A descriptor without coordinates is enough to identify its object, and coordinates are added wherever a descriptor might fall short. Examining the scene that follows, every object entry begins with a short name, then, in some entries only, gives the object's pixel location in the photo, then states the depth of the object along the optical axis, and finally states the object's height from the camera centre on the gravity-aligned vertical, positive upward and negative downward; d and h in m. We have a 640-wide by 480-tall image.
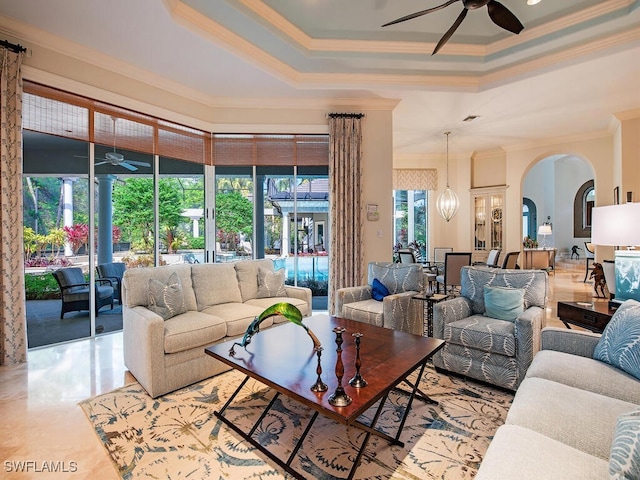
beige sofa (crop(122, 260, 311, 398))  2.50 -0.77
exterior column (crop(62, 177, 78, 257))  3.79 +0.39
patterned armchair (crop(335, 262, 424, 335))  3.25 -0.74
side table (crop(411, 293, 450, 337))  3.21 -0.67
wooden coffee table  1.58 -0.79
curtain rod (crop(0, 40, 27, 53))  3.07 +1.88
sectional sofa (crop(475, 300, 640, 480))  1.05 -0.80
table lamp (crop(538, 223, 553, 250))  10.63 +0.11
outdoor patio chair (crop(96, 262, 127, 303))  4.22 -0.50
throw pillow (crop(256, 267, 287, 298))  3.89 -0.60
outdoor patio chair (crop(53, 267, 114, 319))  3.85 -0.65
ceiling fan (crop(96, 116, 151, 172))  4.03 +1.00
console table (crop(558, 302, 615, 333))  2.41 -0.64
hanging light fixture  6.82 +0.67
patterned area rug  1.72 -1.26
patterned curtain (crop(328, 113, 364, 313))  4.94 +0.58
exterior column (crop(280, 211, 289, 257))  5.42 -0.07
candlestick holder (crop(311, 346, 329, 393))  1.61 -0.77
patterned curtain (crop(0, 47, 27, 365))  3.10 +0.21
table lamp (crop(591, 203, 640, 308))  2.33 -0.04
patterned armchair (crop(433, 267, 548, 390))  2.43 -0.78
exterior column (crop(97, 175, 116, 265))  4.11 +0.25
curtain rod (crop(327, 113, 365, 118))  4.92 +1.86
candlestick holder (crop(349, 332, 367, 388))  1.66 -0.77
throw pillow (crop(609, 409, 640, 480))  0.84 -0.60
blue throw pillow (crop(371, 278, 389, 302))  3.75 -0.67
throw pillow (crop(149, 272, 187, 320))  2.89 -0.58
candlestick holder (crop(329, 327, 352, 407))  1.49 -0.77
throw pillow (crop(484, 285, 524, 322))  2.78 -0.62
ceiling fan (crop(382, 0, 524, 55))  2.55 +1.82
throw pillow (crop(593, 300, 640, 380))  1.71 -0.62
